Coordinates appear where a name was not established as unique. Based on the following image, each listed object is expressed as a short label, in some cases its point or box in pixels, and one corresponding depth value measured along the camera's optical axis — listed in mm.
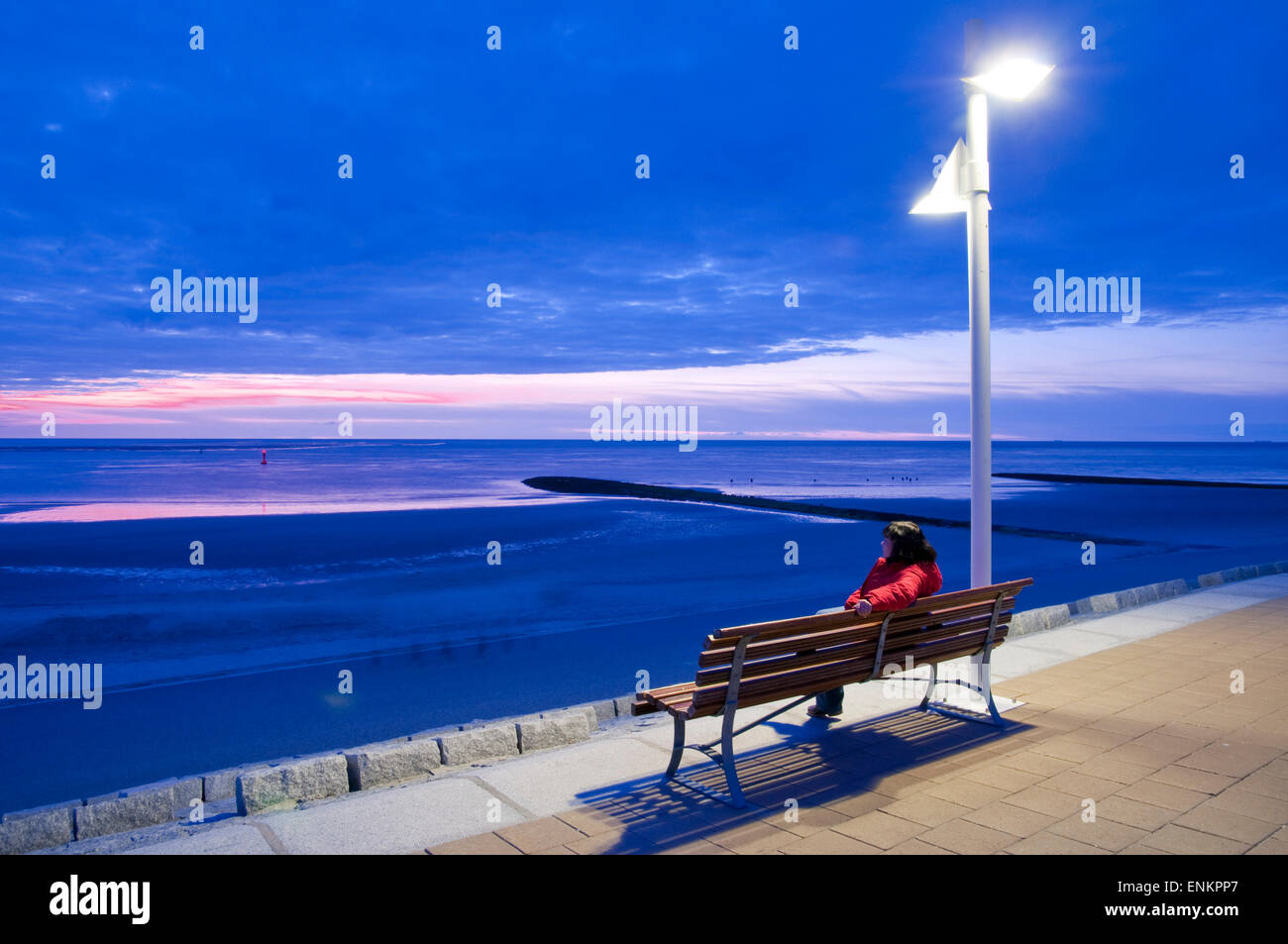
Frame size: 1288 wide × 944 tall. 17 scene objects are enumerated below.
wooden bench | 4434
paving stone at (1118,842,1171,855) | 3865
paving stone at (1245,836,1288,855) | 3842
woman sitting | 5371
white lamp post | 6168
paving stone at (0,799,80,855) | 4207
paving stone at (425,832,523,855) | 3963
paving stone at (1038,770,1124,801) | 4551
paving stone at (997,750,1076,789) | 4890
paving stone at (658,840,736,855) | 3938
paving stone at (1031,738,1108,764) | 5117
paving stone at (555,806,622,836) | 4207
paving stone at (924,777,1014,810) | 4480
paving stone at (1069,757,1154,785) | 4770
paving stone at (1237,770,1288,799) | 4512
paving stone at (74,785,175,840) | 4438
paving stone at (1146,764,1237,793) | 4605
